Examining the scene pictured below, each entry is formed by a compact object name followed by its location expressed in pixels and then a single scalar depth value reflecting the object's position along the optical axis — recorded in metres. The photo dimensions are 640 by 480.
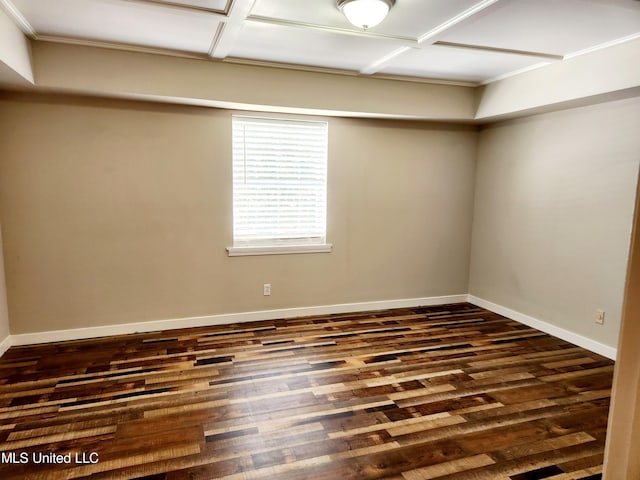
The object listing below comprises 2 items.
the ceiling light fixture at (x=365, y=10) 2.34
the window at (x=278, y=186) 4.17
